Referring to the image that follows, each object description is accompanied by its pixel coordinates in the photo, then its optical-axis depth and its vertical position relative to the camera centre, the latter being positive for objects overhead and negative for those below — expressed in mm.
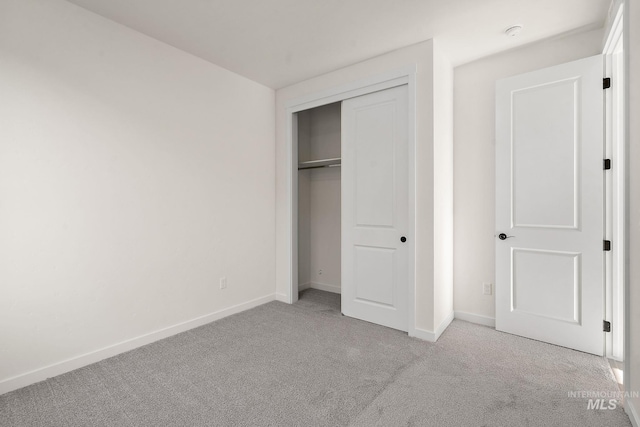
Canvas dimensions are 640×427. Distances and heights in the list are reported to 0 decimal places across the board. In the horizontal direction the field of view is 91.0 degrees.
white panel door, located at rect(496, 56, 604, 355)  2539 +25
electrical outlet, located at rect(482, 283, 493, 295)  3163 -808
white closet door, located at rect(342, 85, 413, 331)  3021 +23
